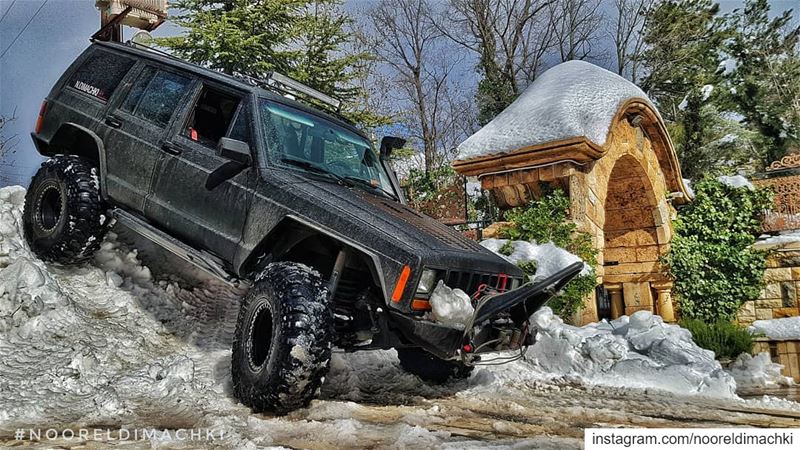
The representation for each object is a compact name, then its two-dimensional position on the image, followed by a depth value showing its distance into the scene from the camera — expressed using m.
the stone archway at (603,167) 7.22
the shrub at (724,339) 6.21
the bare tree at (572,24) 24.39
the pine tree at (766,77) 22.39
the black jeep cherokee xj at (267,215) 3.02
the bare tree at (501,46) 22.86
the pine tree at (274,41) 17.05
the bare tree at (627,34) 24.78
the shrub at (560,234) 6.89
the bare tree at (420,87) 25.64
